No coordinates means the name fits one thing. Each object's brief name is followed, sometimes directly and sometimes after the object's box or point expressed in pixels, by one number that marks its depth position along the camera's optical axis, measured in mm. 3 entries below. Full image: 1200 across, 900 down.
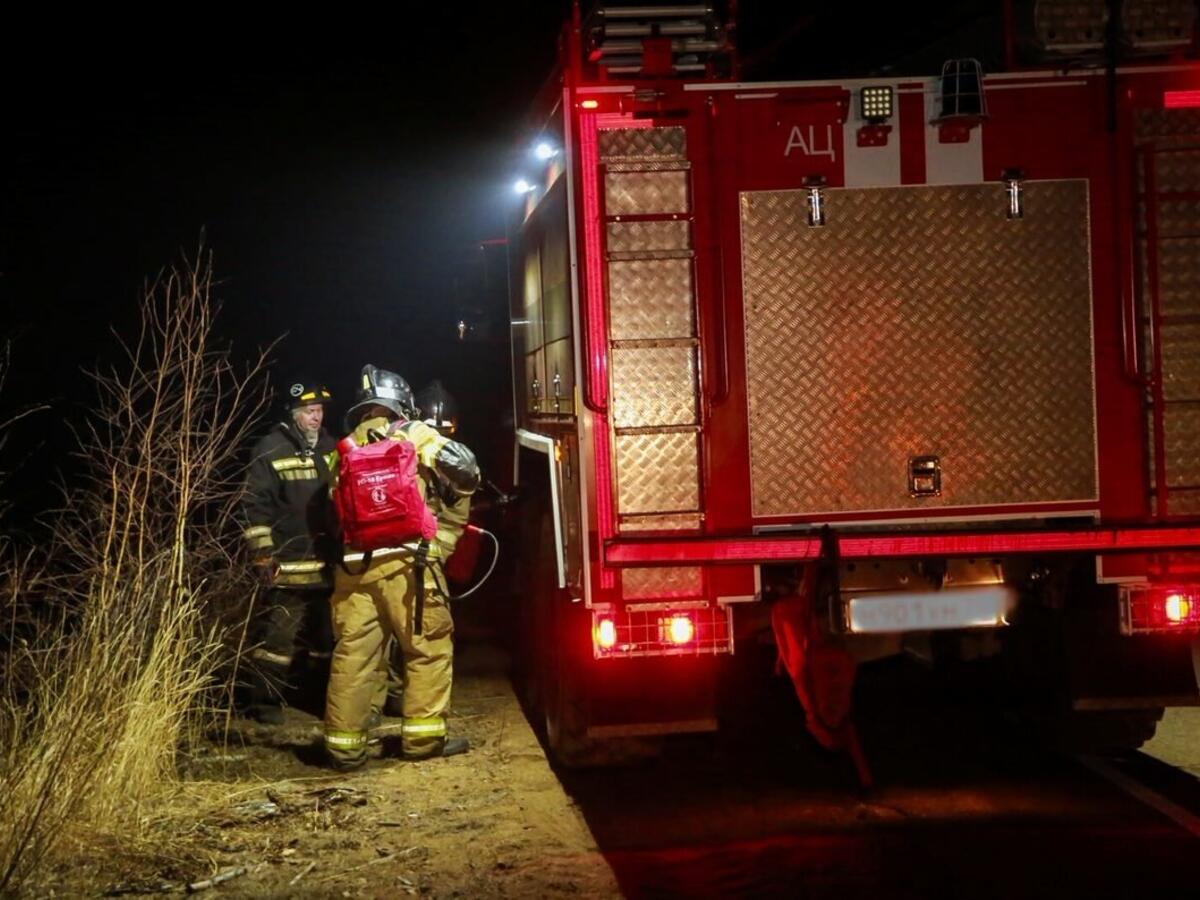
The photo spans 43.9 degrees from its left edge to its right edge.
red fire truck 5812
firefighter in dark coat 8078
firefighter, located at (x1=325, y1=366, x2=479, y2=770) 6906
